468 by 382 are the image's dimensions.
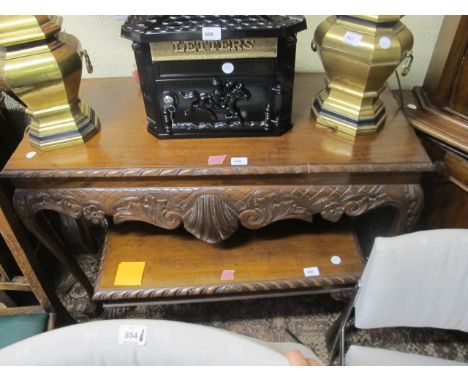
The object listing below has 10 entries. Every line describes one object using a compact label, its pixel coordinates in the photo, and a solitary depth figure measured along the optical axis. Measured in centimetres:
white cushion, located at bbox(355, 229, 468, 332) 77
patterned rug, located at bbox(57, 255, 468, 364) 128
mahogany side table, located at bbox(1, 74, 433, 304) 87
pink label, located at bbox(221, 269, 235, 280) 106
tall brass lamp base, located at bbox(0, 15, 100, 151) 76
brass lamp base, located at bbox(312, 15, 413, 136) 82
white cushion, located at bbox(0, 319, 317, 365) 62
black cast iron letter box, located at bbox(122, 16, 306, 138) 79
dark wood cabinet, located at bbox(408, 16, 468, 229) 99
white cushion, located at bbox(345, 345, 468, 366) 89
